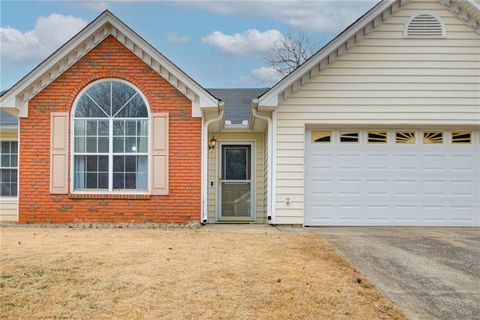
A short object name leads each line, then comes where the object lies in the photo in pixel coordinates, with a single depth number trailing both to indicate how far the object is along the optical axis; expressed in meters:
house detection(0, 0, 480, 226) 10.42
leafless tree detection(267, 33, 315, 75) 29.27
